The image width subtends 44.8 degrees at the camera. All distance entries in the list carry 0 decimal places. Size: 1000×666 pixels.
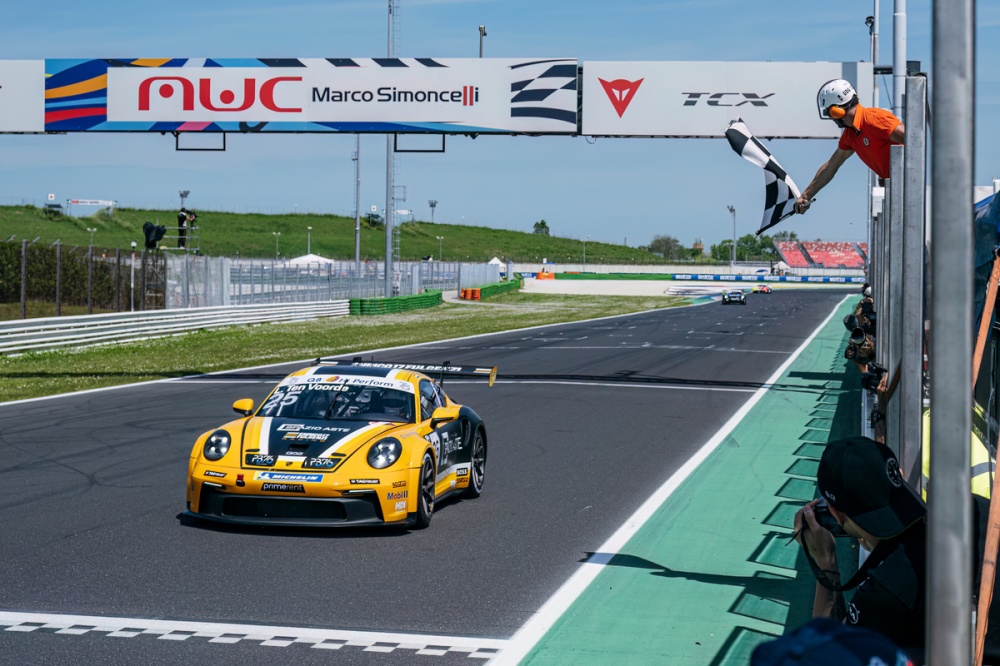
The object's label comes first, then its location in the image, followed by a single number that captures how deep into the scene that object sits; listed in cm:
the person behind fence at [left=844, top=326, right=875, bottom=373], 1182
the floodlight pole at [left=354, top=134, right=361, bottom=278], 6606
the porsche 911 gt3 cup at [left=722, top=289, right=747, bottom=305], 7706
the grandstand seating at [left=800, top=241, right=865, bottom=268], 17588
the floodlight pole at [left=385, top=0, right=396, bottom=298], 5278
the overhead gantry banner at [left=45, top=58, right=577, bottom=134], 2228
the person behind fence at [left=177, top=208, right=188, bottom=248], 3473
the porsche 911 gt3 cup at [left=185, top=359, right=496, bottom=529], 921
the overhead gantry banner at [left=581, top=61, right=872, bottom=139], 2139
